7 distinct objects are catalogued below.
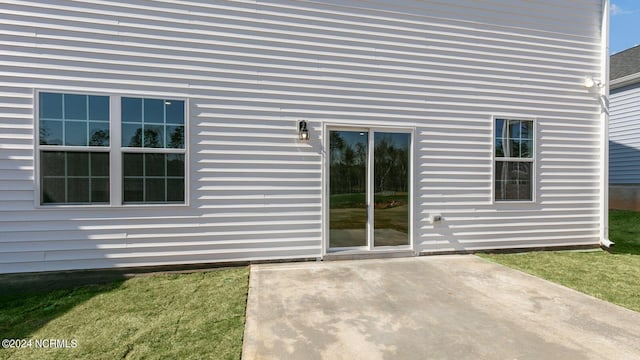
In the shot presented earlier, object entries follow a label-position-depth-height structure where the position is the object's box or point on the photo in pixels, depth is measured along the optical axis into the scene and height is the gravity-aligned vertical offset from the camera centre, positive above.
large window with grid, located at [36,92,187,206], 4.04 +0.34
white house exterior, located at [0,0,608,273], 4.05 +0.71
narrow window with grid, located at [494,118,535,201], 5.55 +0.34
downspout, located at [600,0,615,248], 5.84 +0.91
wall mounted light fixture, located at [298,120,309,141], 4.68 +0.69
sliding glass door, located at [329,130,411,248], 4.96 -0.17
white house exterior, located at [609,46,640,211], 10.02 +1.39
